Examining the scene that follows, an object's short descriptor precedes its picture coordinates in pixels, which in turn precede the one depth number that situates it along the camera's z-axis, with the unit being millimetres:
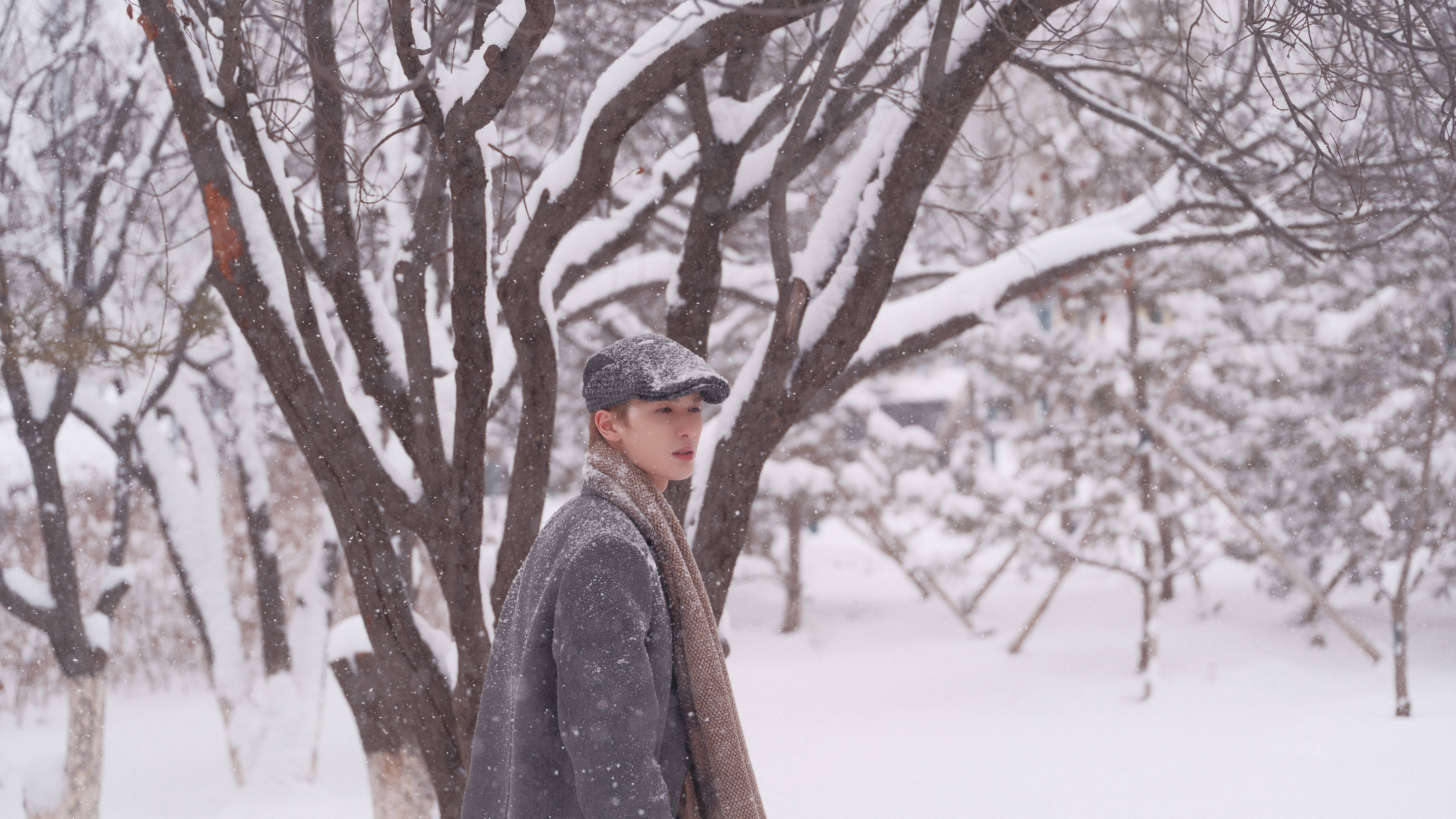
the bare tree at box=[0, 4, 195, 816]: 6258
